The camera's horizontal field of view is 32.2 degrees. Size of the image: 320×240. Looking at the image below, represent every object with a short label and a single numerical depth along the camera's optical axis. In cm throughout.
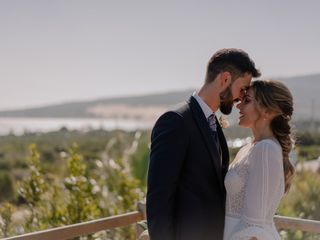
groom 191
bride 208
